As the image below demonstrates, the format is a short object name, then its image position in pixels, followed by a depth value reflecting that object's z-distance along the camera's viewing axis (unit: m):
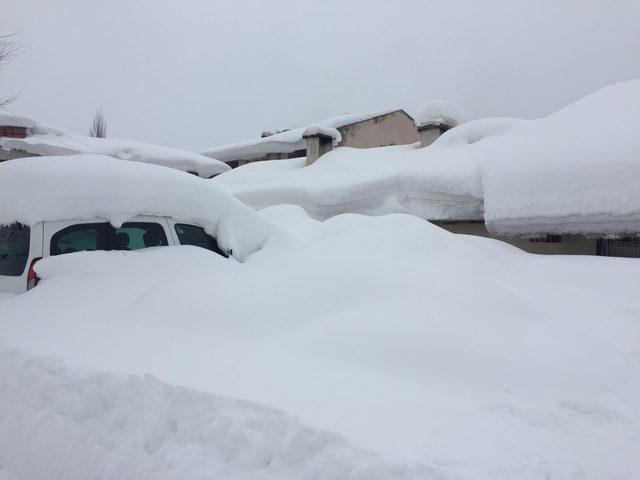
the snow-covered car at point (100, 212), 3.82
